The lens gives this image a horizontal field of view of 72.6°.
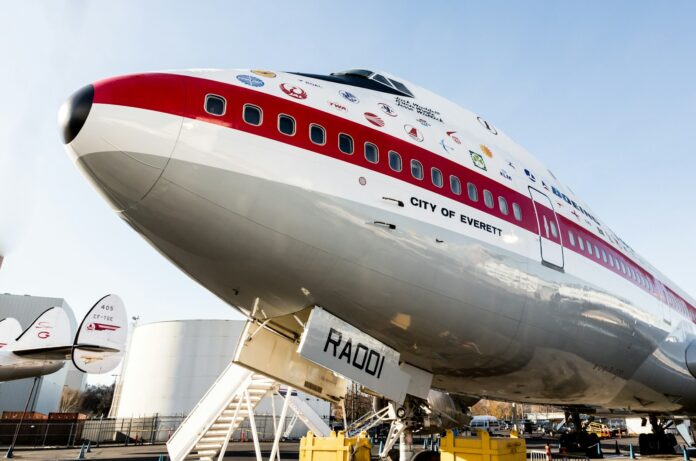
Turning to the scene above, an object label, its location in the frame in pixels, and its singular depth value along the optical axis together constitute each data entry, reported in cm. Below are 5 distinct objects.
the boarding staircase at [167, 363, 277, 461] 926
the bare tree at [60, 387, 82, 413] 8246
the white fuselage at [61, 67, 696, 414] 488
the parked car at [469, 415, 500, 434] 5334
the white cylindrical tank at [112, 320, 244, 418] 4003
